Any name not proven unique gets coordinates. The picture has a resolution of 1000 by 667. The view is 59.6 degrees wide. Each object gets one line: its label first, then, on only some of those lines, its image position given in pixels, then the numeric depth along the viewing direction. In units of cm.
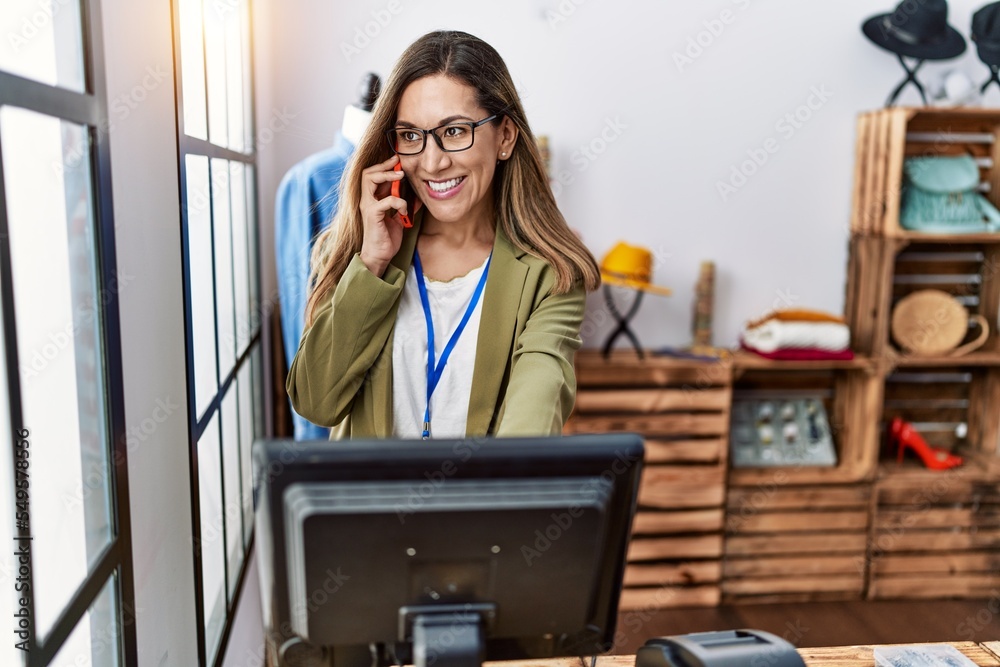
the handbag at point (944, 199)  339
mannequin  245
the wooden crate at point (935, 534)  349
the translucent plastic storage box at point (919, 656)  137
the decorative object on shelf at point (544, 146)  333
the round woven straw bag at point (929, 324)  349
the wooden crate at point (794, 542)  346
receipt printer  104
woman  149
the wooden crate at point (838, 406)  345
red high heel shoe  352
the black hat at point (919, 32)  326
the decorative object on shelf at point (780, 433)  354
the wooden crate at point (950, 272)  366
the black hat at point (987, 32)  329
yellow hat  332
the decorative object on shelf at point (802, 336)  338
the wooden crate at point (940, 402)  373
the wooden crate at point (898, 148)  334
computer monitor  86
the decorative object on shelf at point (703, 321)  351
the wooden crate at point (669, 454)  335
